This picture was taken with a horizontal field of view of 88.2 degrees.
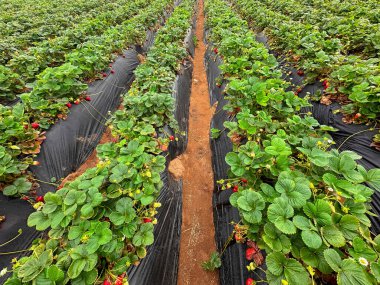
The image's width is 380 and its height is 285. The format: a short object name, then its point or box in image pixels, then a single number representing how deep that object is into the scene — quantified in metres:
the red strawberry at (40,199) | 2.81
